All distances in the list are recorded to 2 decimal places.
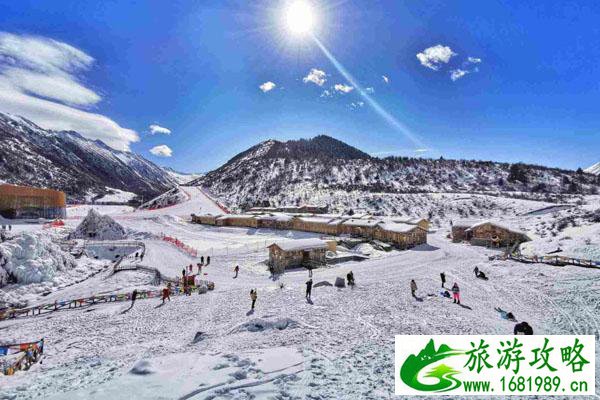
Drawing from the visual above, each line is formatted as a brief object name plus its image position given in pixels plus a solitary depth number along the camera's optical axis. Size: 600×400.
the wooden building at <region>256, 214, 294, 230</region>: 70.94
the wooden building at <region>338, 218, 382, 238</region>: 55.94
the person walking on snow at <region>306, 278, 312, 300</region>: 22.13
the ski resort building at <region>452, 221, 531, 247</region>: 46.00
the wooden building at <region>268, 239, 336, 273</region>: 35.78
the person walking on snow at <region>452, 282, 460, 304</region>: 21.23
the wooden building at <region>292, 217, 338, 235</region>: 62.02
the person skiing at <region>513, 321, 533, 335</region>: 14.27
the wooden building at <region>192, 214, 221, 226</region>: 80.75
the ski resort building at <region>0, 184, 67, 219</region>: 67.62
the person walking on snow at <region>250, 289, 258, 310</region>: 21.12
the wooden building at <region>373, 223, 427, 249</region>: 49.47
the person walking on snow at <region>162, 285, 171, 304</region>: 24.40
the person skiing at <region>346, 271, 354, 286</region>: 25.84
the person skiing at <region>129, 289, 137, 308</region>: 23.84
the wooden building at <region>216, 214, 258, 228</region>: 75.00
